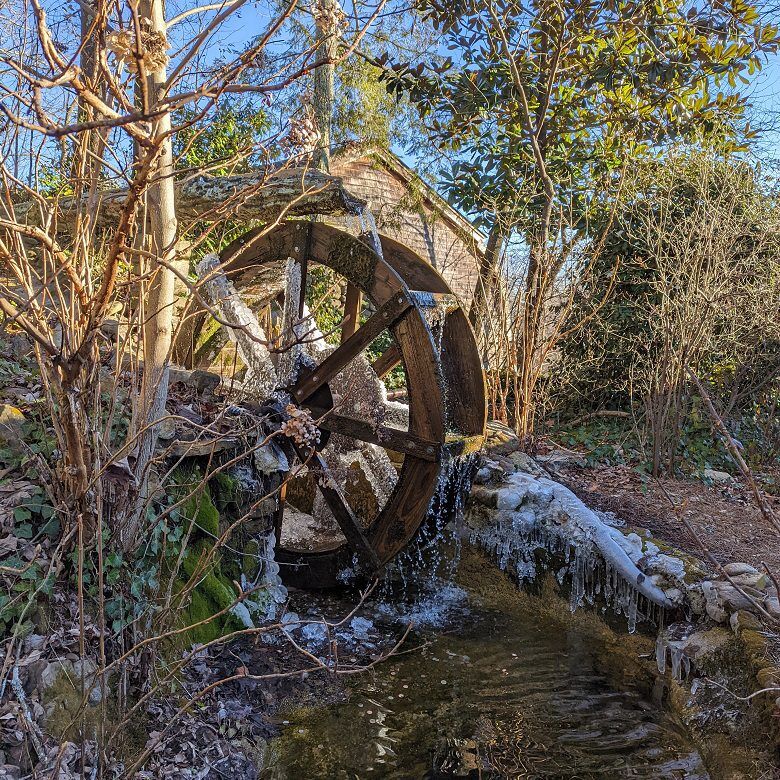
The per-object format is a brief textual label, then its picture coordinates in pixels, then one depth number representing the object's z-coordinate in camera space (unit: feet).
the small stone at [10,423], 10.31
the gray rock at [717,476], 21.95
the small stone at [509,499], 16.70
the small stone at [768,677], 9.41
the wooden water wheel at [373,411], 15.31
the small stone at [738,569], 12.87
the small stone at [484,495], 16.93
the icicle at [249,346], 16.52
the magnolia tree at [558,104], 23.77
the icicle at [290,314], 17.21
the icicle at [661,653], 12.30
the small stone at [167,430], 11.75
